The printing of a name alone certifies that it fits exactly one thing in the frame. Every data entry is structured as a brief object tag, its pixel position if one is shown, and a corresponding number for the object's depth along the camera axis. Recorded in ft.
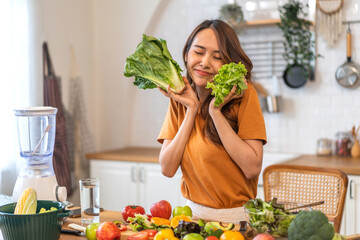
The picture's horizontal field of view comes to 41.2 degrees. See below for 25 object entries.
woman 6.52
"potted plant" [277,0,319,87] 12.91
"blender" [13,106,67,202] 7.27
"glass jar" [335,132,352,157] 12.74
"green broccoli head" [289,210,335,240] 4.59
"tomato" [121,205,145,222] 6.39
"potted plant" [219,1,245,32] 13.38
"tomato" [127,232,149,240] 5.44
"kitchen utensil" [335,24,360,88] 12.68
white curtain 11.45
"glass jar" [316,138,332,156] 12.94
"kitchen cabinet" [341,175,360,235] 10.86
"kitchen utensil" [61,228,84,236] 6.02
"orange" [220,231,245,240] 5.01
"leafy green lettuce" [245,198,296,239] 4.98
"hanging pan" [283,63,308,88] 13.23
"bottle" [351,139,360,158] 12.50
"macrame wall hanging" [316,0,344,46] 12.78
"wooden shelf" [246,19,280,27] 13.24
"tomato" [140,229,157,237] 5.50
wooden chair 7.63
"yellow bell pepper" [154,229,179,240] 5.18
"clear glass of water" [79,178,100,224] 6.22
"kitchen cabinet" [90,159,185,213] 13.04
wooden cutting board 5.96
